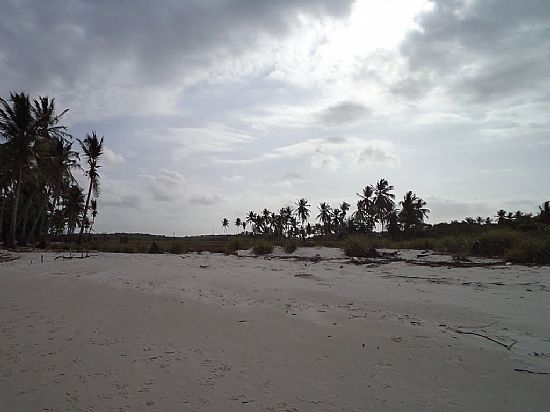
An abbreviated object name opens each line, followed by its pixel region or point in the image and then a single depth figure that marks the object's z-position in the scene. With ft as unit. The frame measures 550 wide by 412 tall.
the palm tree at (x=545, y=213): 76.87
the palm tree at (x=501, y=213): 154.24
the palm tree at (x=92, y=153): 86.79
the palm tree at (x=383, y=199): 164.76
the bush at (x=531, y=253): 29.12
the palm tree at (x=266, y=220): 256.64
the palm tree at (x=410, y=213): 152.97
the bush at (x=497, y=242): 38.91
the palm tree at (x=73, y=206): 122.83
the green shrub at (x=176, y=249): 59.47
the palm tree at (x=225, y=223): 342.03
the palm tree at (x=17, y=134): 60.90
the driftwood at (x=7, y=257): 37.74
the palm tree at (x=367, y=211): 172.14
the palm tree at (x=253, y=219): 268.35
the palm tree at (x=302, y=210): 222.73
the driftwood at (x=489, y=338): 11.26
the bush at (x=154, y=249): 57.12
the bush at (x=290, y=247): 59.12
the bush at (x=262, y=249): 57.88
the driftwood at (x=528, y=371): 9.21
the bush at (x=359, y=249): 45.99
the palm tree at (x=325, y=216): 226.58
